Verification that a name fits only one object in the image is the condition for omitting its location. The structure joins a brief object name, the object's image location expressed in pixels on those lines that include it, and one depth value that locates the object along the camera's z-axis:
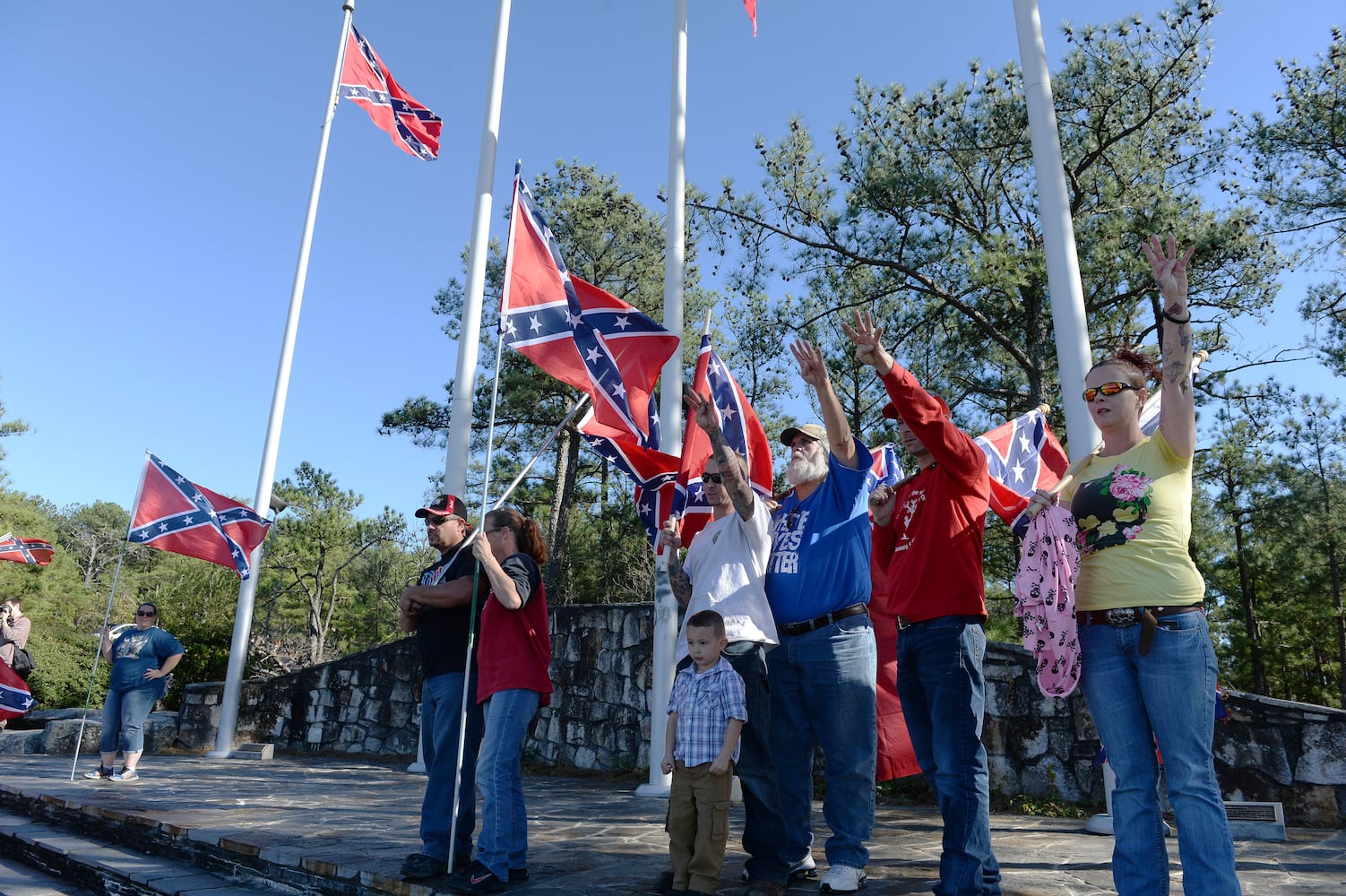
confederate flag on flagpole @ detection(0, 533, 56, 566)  11.21
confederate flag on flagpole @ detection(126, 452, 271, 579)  8.48
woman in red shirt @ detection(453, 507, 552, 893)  3.47
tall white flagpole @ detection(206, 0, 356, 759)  10.32
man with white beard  3.42
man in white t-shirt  3.50
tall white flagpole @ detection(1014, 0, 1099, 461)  5.29
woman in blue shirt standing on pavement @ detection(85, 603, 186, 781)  7.73
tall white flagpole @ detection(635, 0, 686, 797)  6.69
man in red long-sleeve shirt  3.07
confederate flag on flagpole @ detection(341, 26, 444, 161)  11.22
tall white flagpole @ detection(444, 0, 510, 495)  7.85
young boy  3.24
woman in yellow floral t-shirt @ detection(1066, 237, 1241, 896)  2.54
